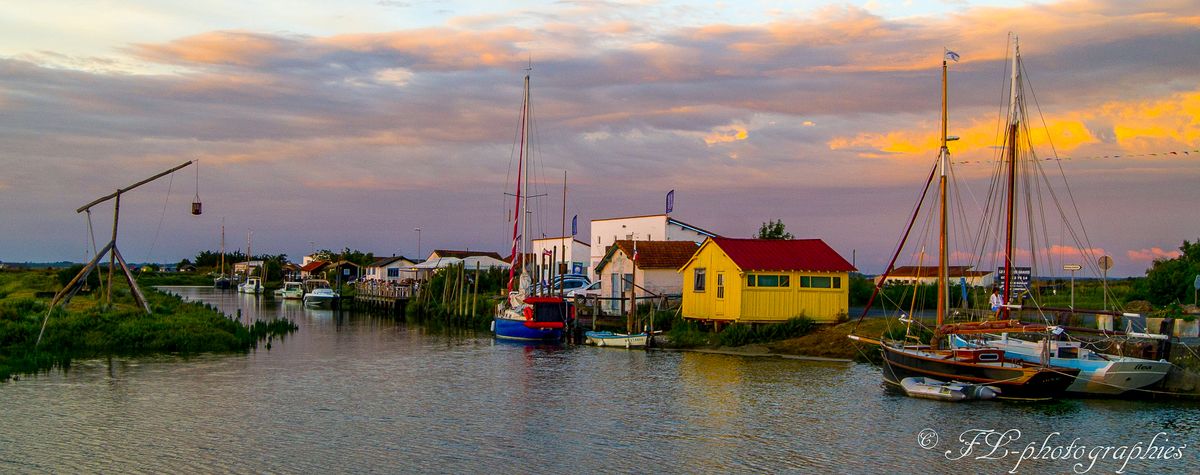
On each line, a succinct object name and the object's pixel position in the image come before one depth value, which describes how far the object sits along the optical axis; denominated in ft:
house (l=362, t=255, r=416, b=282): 336.08
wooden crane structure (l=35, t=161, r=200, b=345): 125.08
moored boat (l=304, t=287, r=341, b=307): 284.61
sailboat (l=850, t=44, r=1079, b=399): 84.58
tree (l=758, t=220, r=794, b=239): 237.04
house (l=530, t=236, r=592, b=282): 245.57
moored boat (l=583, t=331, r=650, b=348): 134.92
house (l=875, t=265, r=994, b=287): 266.26
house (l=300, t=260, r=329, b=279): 384.88
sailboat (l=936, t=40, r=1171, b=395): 84.58
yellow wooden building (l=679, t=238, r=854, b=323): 130.31
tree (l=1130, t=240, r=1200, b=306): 142.78
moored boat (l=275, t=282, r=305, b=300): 331.77
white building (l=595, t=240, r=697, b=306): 164.66
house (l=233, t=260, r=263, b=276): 468.75
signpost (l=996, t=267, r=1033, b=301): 108.58
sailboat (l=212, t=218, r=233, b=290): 443.32
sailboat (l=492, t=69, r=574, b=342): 150.20
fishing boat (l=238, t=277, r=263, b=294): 369.91
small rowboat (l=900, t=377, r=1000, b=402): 85.87
